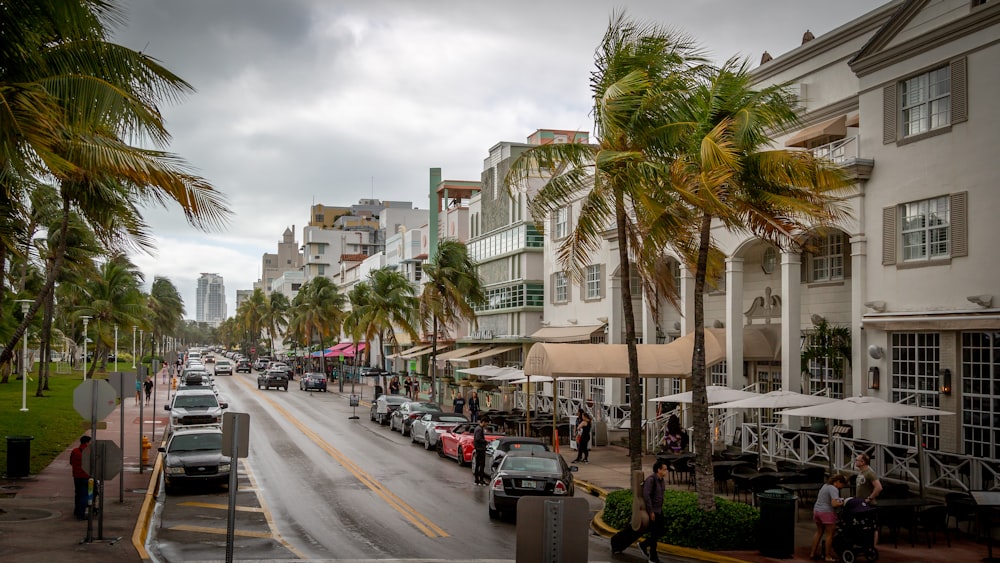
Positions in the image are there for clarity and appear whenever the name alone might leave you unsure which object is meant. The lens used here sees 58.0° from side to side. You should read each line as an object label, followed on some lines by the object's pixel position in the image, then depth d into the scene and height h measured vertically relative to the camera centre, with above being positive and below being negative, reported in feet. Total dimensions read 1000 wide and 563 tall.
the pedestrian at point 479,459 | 81.30 -11.53
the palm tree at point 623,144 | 58.34 +12.96
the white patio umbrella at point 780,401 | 71.97 -5.44
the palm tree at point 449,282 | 153.99 +8.34
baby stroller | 49.06 -10.85
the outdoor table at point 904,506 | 53.72 -10.23
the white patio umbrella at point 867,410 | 59.67 -5.11
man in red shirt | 57.62 -10.05
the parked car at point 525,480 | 62.34 -10.38
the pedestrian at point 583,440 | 93.86 -11.25
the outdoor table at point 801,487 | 63.67 -10.80
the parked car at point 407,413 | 123.03 -11.56
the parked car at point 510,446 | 78.30 -10.17
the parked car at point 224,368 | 305.88 -13.47
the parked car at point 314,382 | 225.15 -13.15
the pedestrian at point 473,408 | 128.77 -11.29
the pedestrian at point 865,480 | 52.69 -8.49
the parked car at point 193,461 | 72.38 -10.74
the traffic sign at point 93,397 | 52.80 -4.19
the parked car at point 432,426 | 107.14 -11.56
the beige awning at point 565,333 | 127.65 -0.21
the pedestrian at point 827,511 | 50.14 -9.91
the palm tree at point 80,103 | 35.47 +9.27
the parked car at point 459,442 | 93.86 -12.04
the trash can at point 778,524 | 50.78 -10.79
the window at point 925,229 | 67.36 +8.13
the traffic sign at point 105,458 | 50.96 -7.39
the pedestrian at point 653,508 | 49.08 -9.60
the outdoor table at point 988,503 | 49.29 -9.27
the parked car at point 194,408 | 110.52 -10.09
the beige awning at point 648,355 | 95.04 -2.47
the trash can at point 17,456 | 75.10 -10.80
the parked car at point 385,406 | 138.10 -11.69
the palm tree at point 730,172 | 53.88 +9.81
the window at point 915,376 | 68.69 -3.22
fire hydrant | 83.71 -11.47
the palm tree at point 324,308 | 298.97 +7.08
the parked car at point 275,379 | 224.94 -12.48
